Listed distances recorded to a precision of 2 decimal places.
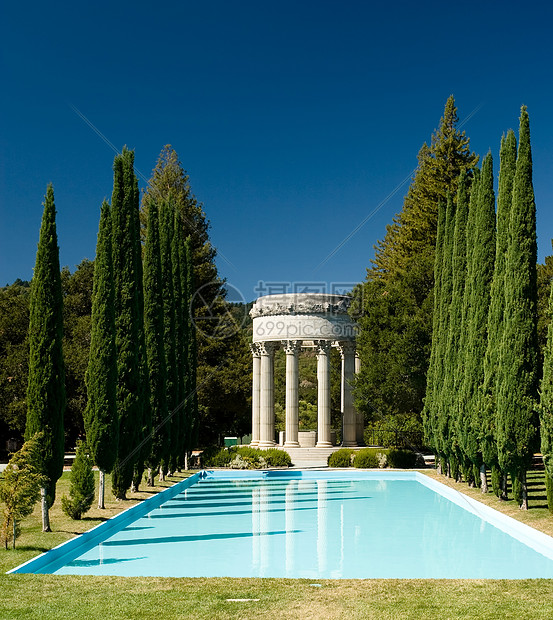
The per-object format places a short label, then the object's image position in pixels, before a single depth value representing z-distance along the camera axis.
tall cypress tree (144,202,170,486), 29.14
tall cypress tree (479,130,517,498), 22.09
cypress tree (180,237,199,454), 36.41
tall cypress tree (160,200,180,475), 32.09
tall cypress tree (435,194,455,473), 29.69
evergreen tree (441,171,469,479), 28.24
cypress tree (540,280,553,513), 17.48
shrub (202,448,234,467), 40.31
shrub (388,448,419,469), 39.31
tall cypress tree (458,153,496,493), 24.37
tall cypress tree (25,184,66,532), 16.88
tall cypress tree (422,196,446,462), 32.12
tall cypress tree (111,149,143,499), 23.72
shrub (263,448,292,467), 39.97
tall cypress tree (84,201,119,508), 20.95
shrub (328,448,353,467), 40.00
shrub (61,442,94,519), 18.69
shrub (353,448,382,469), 39.53
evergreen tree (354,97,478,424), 38.88
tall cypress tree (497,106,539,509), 20.09
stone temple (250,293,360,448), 43.84
